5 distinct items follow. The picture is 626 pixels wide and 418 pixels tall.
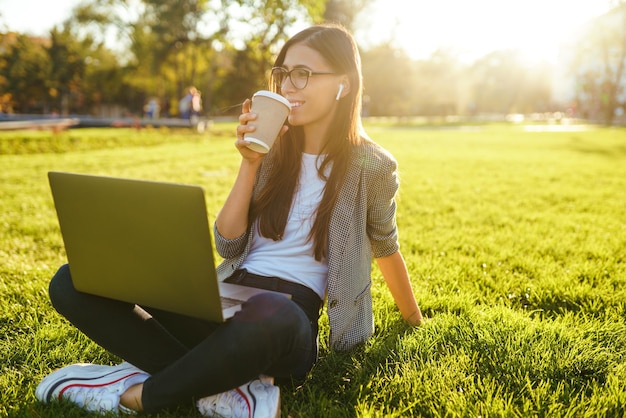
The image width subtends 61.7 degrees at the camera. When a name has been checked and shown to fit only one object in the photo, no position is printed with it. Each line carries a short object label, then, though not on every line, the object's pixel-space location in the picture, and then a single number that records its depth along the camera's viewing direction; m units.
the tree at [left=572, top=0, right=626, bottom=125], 28.55
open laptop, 1.58
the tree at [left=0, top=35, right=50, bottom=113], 40.31
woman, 1.85
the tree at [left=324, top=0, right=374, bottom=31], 41.38
